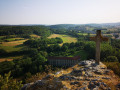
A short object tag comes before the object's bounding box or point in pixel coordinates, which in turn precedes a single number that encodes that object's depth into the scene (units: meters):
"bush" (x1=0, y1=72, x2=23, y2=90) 10.85
